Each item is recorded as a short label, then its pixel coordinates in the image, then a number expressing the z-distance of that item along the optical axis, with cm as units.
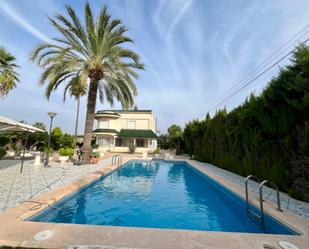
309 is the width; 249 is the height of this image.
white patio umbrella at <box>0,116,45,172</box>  1048
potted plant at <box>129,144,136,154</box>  3225
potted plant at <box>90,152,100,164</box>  1638
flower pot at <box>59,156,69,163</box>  1584
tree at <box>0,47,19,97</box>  1823
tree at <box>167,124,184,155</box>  3422
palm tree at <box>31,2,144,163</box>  1345
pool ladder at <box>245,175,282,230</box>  518
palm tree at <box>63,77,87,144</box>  1543
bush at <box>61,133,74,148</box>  2944
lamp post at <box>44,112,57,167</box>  1359
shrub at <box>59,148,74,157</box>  1627
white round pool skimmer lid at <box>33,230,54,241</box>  359
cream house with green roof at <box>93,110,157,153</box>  3409
